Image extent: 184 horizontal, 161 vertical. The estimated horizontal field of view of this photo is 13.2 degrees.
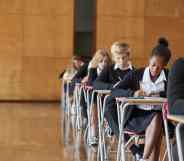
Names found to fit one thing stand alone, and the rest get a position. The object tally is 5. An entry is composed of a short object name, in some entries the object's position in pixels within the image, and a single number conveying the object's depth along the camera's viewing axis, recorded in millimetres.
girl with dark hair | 5278
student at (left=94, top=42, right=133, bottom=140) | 7126
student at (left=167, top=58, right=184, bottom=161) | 3737
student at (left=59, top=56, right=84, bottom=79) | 13940
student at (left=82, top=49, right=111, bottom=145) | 8847
